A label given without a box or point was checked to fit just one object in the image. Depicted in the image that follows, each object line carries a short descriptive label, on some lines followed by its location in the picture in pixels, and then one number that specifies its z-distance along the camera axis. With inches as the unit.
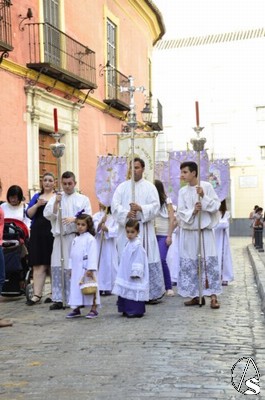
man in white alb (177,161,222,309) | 322.0
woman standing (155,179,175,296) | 371.2
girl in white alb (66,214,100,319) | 300.5
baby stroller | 350.9
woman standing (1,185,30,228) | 367.9
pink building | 529.3
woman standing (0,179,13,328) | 280.7
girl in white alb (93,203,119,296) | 400.5
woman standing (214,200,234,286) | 429.4
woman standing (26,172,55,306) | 346.3
